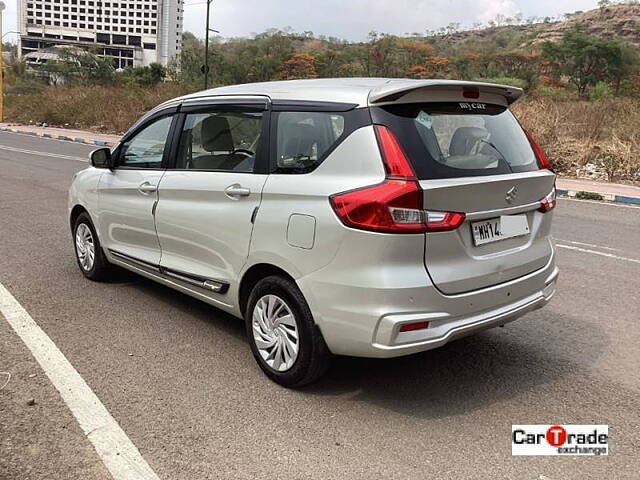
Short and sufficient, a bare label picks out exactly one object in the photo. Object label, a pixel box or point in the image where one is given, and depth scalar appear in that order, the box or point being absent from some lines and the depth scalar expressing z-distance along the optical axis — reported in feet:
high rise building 525.75
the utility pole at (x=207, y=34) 106.03
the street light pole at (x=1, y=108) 128.32
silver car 10.48
